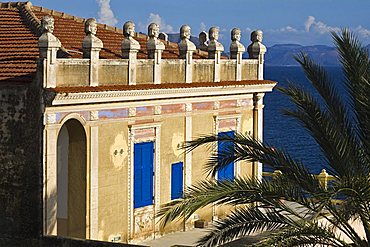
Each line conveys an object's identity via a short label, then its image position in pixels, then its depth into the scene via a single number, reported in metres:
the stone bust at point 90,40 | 21.25
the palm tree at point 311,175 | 13.41
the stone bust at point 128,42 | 22.67
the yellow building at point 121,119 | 20.39
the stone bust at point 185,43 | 25.20
